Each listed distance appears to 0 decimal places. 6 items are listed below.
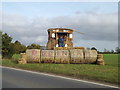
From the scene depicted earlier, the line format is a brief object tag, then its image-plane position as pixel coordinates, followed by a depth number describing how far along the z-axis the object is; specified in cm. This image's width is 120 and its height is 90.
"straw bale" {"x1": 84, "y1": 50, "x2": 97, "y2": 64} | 1783
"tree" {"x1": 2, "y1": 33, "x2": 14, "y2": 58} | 2775
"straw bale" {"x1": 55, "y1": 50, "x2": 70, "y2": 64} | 1792
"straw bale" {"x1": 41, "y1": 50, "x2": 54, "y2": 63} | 1803
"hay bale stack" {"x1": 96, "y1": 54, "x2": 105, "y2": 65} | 1750
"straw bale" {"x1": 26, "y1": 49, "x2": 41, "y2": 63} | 1803
